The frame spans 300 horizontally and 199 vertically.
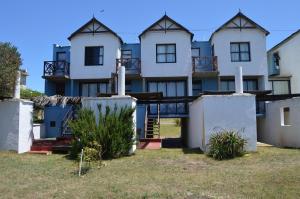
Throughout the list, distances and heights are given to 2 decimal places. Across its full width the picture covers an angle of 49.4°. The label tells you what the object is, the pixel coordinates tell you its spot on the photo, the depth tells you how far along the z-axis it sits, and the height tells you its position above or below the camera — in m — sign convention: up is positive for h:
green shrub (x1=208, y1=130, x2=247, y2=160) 14.27 -1.24
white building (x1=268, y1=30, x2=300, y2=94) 25.75 +4.17
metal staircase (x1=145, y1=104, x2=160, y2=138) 22.38 -0.58
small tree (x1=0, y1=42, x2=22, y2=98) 16.41 +2.52
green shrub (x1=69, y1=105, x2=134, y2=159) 14.51 -0.65
